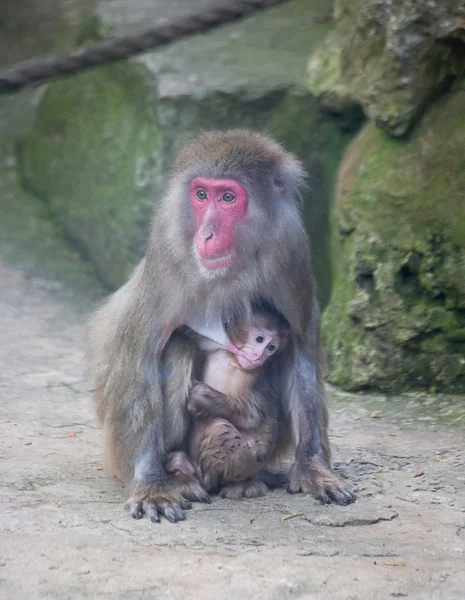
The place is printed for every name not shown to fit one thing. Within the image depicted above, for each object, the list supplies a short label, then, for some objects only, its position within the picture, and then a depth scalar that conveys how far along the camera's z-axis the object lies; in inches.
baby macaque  431.5
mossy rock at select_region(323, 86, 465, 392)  573.9
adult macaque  425.1
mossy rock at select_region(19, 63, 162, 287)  716.0
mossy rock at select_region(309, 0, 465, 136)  564.1
